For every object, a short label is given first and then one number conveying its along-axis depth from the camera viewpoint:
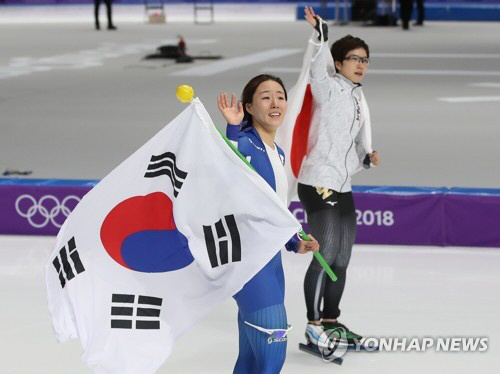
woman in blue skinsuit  8.45
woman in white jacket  10.89
